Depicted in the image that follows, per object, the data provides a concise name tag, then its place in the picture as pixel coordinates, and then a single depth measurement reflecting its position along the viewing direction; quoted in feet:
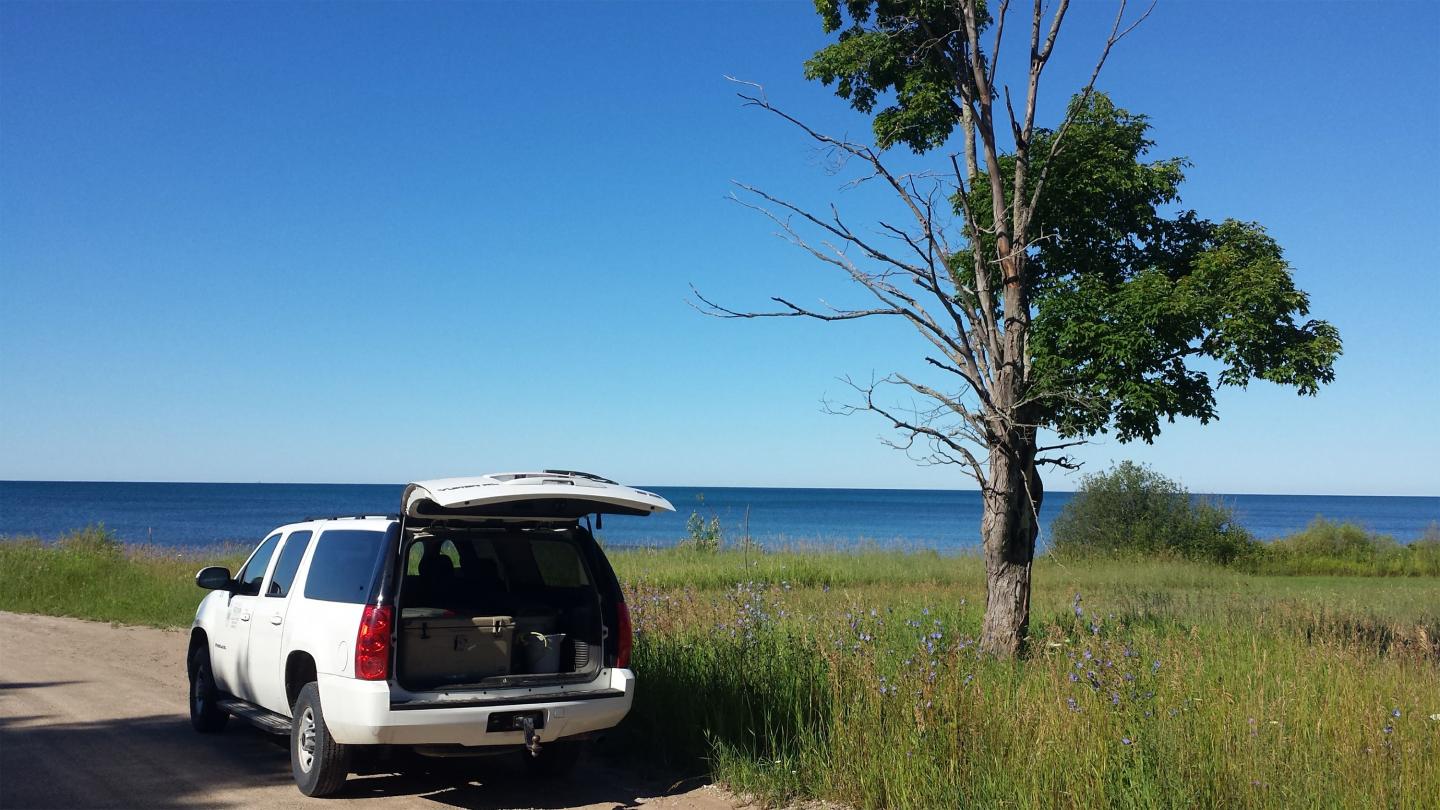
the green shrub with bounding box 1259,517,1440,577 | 100.23
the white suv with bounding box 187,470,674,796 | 21.11
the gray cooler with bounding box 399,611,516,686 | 22.93
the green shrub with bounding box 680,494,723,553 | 104.01
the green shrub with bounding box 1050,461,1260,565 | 102.01
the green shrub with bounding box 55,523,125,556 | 78.59
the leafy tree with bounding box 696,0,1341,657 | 34.35
